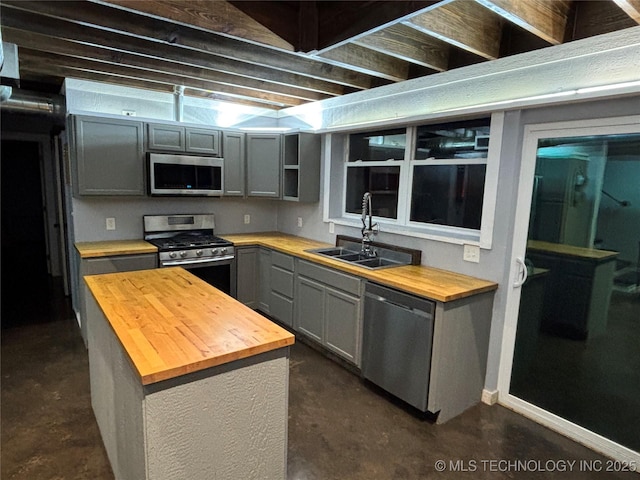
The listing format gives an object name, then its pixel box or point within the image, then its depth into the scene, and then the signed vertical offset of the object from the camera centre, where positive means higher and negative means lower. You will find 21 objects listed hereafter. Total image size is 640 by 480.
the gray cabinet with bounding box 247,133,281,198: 4.38 +0.22
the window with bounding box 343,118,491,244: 2.98 +0.14
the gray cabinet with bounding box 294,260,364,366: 3.04 -1.04
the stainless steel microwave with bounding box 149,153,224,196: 3.75 +0.06
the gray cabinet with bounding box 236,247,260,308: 4.18 -1.00
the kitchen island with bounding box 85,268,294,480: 1.36 -0.79
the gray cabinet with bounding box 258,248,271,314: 4.11 -1.03
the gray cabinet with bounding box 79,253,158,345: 3.30 -0.76
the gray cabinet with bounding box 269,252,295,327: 3.79 -1.03
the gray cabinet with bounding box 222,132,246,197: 4.24 +0.22
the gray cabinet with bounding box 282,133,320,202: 4.15 +0.19
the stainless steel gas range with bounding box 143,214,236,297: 3.72 -0.65
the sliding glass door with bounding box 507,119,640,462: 2.21 -0.54
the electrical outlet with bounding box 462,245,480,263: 2.81 -0.45
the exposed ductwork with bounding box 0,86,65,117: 3.63 +0.69
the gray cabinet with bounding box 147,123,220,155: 3.78 +0.42
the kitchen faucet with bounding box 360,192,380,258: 3.42 -0.38
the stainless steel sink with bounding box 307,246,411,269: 3.29 -0.64
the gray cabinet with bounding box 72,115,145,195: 3.43 +0.20
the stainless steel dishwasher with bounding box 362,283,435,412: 2.50 -1.06
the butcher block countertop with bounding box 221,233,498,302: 2.45 -0.63
